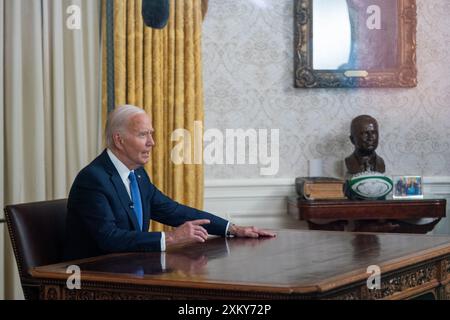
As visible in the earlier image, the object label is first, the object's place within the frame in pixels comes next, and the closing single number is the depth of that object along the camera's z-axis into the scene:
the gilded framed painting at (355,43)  5.45
